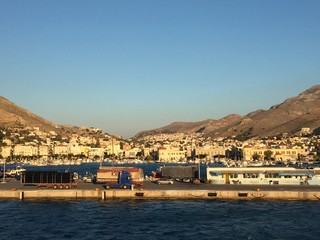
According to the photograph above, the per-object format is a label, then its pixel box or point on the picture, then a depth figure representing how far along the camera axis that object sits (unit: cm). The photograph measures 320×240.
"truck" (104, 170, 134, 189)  6925
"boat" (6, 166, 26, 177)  12166
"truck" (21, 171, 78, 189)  6900
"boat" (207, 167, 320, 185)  7288
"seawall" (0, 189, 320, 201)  6297
